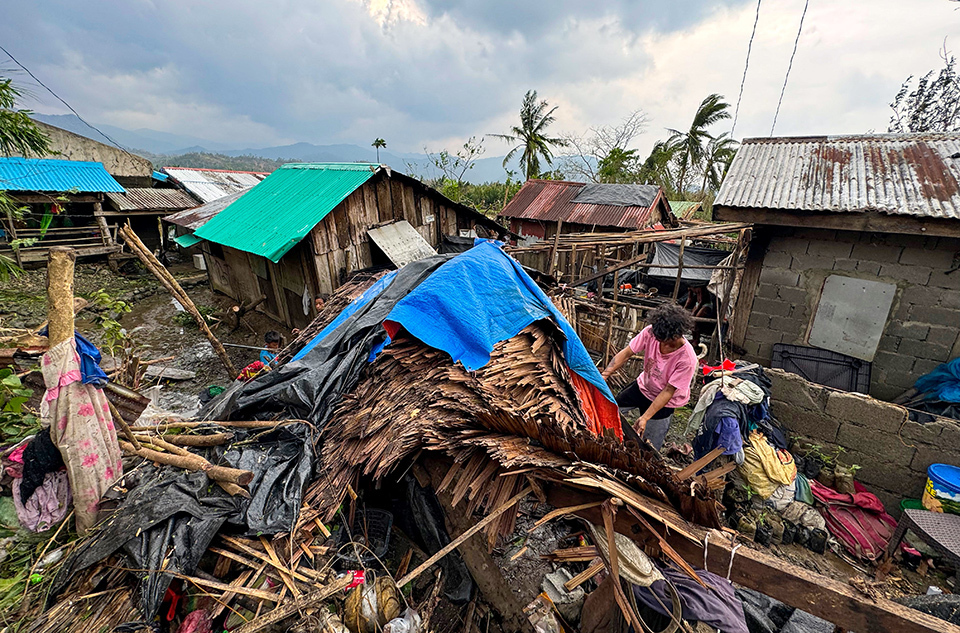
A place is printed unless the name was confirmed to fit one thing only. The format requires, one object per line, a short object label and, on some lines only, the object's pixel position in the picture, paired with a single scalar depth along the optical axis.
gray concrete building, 5.45
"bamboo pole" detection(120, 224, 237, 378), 6.33
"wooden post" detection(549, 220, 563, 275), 7.57
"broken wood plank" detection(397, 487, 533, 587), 2.12
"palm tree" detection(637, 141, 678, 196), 27.83
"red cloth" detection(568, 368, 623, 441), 4.28
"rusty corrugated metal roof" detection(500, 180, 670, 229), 17.03
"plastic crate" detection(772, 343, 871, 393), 6.20
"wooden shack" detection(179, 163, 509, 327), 8.68
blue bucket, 4.45
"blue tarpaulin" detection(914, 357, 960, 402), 5.33
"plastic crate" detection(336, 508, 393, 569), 3.20
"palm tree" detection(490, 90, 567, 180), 27.63
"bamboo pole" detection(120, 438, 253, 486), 3.21
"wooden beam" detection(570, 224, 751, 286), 6.55
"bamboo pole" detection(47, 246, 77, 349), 2.81
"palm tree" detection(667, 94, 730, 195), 24.62
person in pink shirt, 3.95
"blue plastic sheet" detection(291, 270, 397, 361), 5.19
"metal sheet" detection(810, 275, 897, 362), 5.91
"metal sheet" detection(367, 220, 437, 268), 9.49
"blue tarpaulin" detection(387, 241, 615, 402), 3.81
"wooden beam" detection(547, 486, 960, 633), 1.58
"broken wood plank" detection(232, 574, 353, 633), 2.47
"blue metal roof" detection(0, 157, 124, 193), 14.69
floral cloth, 2.87
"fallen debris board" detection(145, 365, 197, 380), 8.02
